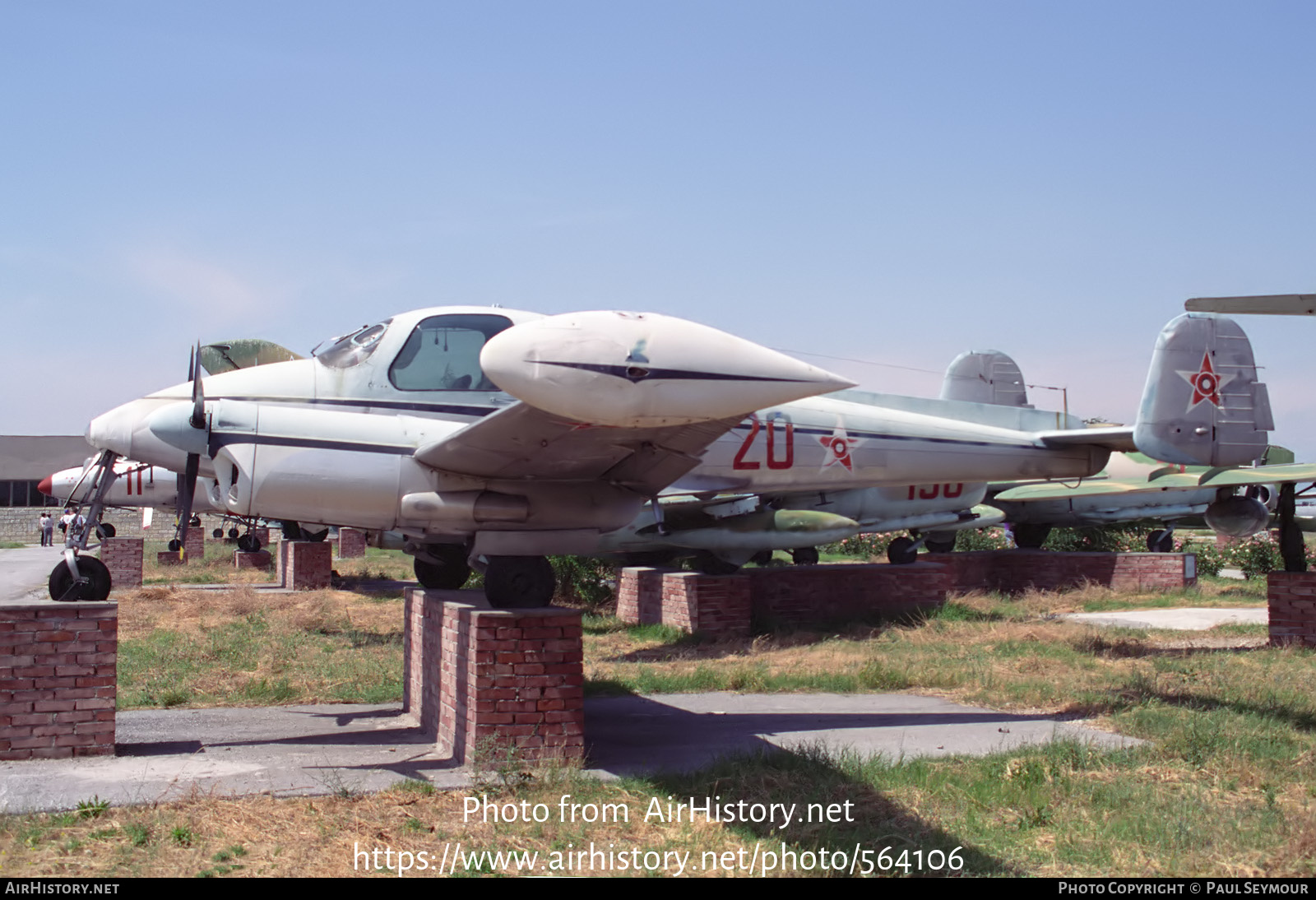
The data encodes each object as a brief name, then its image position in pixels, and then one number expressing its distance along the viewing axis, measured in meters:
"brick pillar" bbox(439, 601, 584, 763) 6.90
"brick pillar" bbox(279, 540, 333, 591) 22.36
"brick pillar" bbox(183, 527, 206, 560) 33.19
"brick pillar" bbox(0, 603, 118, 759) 6.91
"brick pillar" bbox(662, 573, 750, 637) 14.30
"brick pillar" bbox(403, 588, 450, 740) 8.27
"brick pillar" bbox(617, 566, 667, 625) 15.39
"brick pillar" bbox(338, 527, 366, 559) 36.16
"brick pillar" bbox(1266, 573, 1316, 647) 11.92
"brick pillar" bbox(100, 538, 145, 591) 22.86
